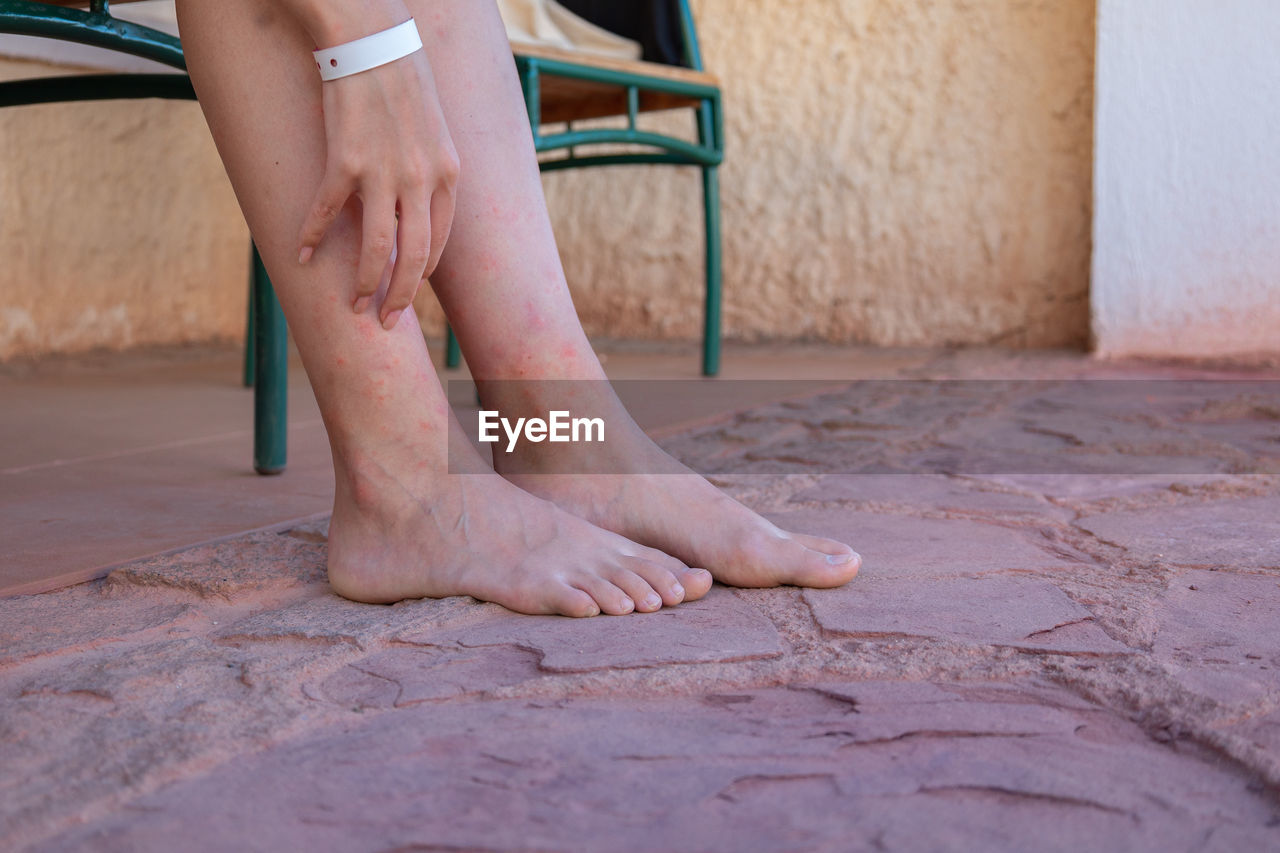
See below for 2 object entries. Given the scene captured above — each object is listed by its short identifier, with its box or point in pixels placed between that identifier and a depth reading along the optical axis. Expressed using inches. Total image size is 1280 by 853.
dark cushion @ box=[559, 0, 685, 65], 95.7
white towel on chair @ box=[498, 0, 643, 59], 91.0
